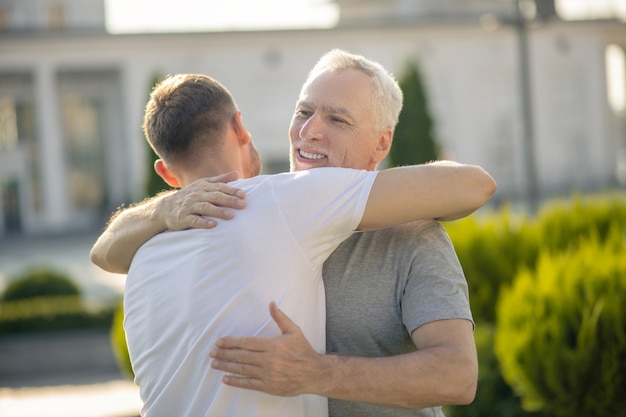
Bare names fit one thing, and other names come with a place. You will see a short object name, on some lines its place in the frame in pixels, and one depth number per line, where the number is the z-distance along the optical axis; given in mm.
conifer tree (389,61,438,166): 19969
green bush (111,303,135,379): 8914
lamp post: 15258
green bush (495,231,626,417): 5730
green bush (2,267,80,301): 15305
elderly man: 2223
